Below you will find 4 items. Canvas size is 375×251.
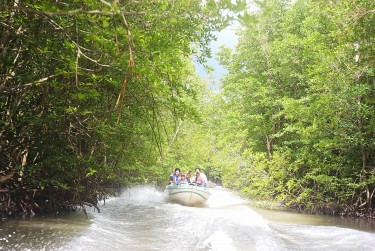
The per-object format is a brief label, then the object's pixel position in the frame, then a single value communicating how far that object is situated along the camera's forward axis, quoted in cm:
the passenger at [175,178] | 1922
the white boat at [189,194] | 1725
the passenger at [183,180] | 1814
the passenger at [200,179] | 1883
